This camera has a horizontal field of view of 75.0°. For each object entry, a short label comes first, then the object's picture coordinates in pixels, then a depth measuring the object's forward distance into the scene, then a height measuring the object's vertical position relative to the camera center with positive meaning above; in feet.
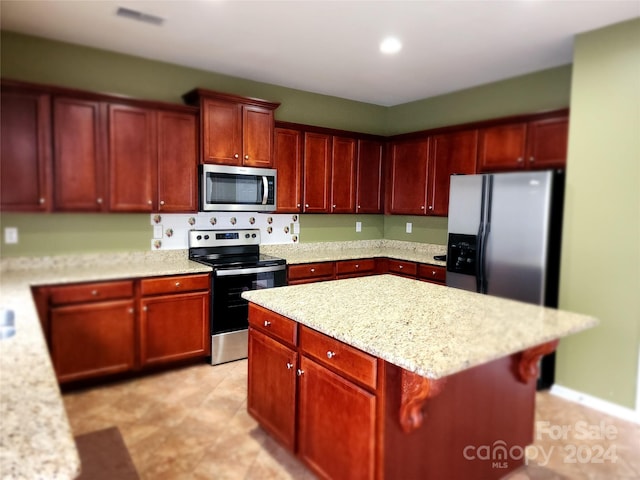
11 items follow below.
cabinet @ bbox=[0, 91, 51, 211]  6.68 +0.94
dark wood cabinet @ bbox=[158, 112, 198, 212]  8.93 +1.11
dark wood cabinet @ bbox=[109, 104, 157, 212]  8.05 +1.05
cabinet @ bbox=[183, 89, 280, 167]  9.62 +2.08
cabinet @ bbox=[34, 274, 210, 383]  7.82 -2.31
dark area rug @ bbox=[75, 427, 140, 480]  6.00 -3.76
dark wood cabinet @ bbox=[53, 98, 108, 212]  7.30 +0.99
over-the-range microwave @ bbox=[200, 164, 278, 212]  9.69 +0.62
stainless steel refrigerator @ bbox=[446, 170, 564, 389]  6.94 -0.30
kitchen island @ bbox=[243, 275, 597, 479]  4.39 -1.95
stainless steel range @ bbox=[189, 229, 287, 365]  9.70 -1.61
